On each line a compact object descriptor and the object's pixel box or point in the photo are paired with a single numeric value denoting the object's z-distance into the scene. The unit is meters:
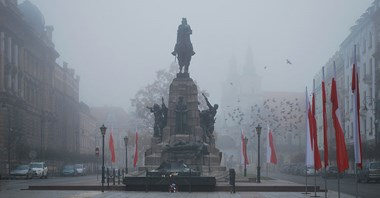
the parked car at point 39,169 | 61.52
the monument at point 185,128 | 40.34
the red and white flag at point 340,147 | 20.84
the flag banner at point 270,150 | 47.68
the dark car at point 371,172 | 48.31
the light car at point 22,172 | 57.62
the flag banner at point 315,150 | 25.82
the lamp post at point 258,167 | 42.88
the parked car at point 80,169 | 76.06
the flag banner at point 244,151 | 56.33
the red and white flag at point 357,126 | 19.88
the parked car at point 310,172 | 70.21
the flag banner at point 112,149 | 51.34
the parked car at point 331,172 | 63.40
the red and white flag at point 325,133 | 24.06
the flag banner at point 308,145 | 28.12
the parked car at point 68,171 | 72.69
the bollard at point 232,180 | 30.73
